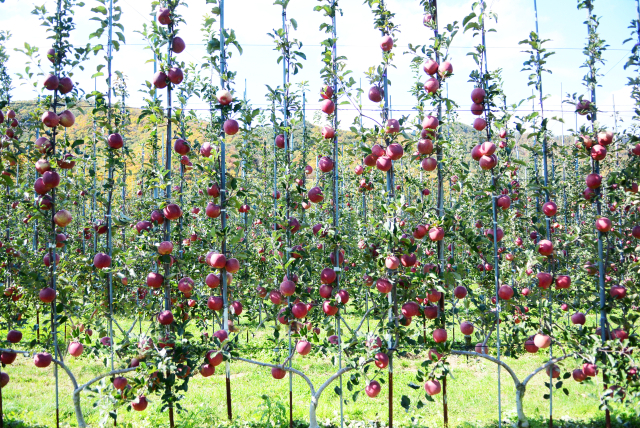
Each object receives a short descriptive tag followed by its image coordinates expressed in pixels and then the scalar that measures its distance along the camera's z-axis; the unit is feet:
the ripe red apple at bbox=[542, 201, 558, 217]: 14.17
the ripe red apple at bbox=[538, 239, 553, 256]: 14.15
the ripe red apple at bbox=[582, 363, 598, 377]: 13.32
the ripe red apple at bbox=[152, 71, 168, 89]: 13.37
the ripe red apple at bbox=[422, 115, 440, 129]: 13.17
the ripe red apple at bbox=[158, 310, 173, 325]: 13.64
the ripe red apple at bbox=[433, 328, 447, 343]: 13.39
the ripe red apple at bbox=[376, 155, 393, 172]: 13.06
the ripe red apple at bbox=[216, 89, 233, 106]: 13.15
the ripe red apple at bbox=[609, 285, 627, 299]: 14.01
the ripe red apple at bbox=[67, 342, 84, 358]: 14.21
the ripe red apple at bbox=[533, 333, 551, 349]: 13.56
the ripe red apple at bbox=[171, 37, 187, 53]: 13.71
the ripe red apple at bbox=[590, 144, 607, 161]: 13.99
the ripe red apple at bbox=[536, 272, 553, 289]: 13.64
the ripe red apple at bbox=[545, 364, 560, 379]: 14.30
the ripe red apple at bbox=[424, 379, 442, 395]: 13.08
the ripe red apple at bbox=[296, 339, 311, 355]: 13.37
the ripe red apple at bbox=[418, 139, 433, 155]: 13.12
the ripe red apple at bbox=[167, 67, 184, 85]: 13.47
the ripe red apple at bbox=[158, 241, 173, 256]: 13.48
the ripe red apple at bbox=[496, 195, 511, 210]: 13.85
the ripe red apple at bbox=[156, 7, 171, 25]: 13.29
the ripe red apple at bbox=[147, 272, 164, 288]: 13.47
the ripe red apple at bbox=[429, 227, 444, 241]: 13.01
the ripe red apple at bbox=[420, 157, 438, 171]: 13.21
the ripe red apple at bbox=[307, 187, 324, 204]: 14.06
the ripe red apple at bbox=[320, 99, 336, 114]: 14.07
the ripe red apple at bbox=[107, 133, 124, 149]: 14.23
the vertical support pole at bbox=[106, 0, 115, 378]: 14.05
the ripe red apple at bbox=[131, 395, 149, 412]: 12.92
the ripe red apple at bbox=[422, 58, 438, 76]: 13.67
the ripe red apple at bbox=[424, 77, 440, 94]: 13.56
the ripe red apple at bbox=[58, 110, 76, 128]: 13.87
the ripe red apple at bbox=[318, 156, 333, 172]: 14.17
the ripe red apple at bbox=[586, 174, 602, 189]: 13.92
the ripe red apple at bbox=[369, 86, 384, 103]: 13.50
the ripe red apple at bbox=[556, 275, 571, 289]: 14.06
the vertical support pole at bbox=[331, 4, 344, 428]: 13.97
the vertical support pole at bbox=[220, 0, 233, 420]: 13.39
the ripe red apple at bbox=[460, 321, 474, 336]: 14.40
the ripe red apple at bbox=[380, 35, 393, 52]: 13.51
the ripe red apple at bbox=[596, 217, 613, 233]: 13.71
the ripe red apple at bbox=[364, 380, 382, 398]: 12.92
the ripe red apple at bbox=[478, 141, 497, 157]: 13.39
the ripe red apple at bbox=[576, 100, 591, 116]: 14.33
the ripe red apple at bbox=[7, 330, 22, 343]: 14.90
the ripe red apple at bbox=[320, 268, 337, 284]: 13.67
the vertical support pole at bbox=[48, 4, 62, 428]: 14.24
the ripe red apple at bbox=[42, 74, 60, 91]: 13.75
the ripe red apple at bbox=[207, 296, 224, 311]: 13.23
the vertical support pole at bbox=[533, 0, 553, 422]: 14.51
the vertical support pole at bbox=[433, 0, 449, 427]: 13.88
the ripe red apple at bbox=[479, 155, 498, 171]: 13.53
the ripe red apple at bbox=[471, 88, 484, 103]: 13.91
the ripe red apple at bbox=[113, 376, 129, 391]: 12.98
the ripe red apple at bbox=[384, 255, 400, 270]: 12.51
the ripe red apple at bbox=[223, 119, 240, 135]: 13.08
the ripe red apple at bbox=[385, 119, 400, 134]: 13.03
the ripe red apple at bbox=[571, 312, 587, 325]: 14.46
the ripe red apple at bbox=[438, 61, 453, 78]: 13.53
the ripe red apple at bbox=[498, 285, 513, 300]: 13.37
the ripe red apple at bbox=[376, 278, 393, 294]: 12.70
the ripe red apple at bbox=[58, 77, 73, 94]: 14.10
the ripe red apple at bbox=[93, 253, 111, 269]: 13.91
